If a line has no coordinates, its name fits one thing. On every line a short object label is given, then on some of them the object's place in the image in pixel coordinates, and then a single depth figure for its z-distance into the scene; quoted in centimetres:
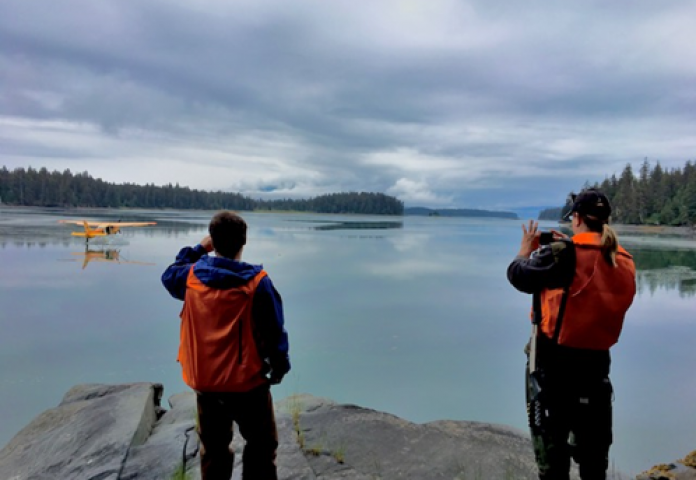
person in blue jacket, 181
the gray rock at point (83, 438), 260
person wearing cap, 175
